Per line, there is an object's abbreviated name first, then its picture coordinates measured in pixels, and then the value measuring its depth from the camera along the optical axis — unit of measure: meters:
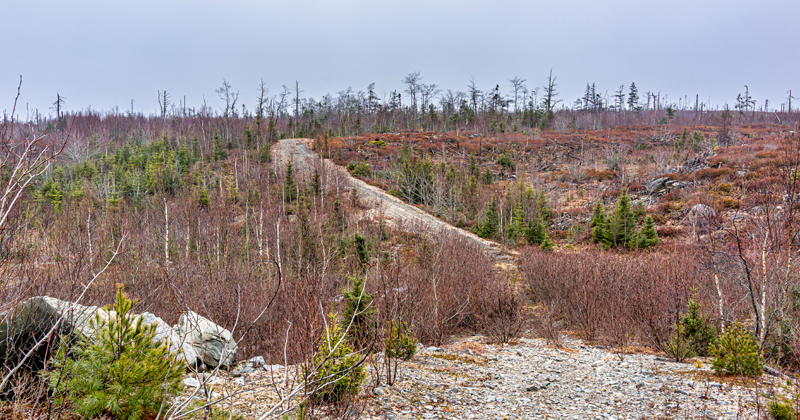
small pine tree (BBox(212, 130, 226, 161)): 39.88
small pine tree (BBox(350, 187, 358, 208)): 28.85
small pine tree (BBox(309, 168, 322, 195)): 28.66
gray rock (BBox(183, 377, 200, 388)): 5.24
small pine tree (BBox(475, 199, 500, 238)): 27.52
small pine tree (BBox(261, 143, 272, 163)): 39.47
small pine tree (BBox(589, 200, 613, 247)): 22.48
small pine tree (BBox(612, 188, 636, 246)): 21.86
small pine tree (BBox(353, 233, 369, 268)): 15.63
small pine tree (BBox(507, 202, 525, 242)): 25.44
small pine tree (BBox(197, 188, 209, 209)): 24.44
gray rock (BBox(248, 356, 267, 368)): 6.70
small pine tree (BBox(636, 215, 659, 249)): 20.43
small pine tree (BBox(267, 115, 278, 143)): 48.12
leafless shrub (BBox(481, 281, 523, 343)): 10.33
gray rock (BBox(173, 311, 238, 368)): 6.44
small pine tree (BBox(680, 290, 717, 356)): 7.76
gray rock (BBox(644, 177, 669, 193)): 30.02
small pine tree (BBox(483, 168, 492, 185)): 38.45
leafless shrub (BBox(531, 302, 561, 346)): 9.99
